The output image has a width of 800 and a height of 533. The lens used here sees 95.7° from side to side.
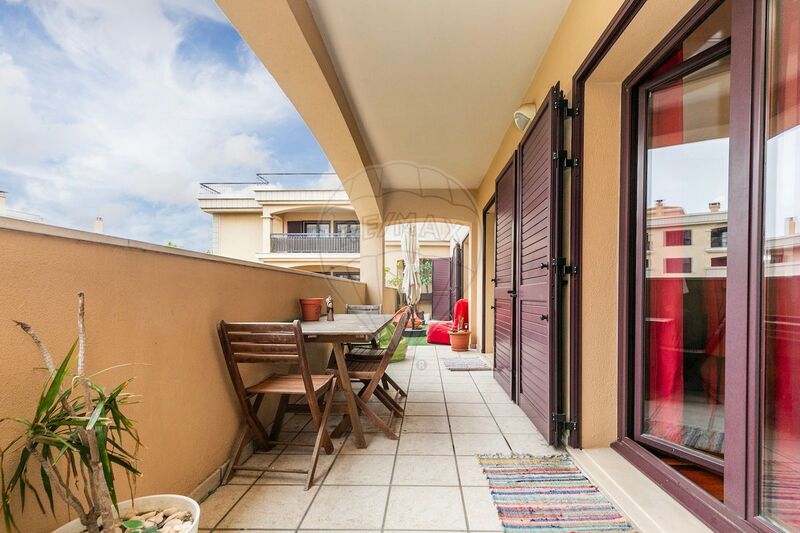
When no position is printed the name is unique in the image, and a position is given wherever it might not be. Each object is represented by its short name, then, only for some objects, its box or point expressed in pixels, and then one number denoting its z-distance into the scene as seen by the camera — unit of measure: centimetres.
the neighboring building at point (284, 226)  1259
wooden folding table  206
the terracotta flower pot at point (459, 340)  562
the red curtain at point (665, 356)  177
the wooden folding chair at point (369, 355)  294
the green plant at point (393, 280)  1016
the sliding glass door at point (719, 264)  115
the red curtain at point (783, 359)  113
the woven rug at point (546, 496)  151
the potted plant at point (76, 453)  83
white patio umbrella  666
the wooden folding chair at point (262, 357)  183
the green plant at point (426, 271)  1191
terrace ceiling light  284
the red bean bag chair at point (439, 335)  630
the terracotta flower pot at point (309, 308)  300
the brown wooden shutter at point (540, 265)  218
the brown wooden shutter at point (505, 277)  326
